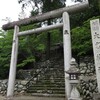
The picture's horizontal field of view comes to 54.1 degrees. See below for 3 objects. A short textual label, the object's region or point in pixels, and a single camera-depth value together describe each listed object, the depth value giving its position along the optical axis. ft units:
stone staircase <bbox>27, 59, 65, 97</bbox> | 16.47
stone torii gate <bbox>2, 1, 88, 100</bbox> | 14.18
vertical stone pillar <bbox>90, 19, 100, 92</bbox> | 12.09
